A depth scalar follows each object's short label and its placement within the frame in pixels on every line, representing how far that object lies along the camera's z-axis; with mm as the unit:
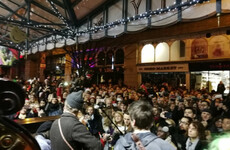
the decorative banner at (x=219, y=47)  12703
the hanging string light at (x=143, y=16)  5591
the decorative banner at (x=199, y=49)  13503
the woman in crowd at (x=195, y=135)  3636
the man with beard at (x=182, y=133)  4096
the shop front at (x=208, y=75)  12868
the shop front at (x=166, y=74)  13844
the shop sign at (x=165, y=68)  13851
